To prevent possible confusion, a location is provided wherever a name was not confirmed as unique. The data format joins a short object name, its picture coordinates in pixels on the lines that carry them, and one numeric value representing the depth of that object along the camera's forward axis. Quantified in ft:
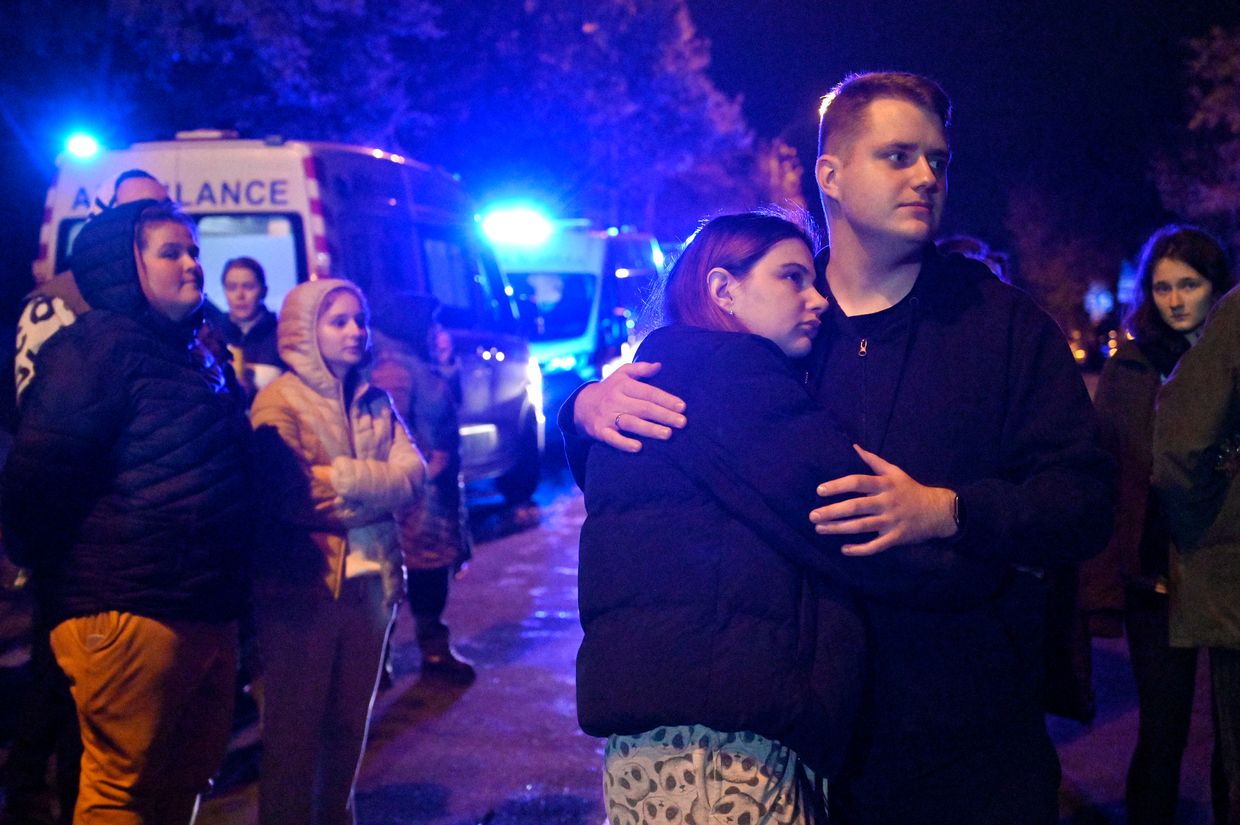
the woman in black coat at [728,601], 6.02
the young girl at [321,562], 11.46
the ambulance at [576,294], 46.21
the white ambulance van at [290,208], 23.04
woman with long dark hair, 11.45
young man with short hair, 6.46
